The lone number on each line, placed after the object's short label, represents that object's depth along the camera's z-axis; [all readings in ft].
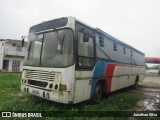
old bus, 12.66
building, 78.26
